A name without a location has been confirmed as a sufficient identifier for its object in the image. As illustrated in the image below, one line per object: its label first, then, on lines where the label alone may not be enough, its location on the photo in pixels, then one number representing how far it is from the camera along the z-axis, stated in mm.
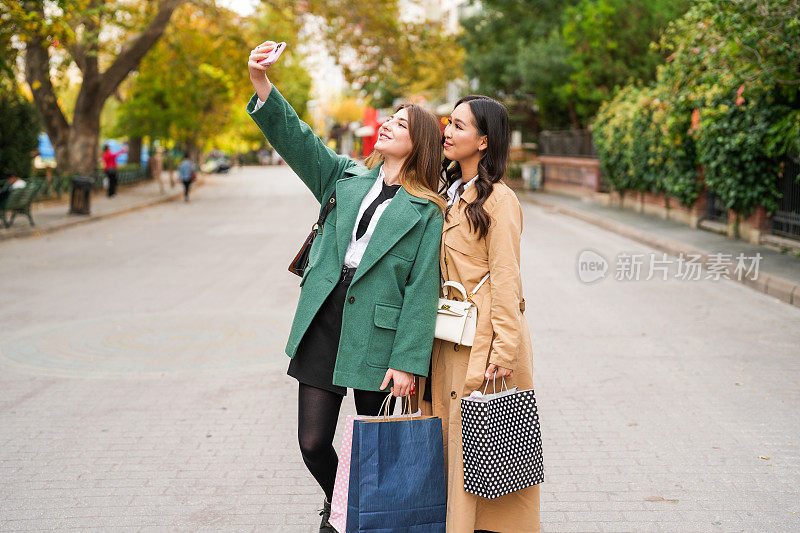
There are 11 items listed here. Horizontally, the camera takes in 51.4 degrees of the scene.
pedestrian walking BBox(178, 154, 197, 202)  30516
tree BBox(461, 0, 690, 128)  24578
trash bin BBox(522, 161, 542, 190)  32969
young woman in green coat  3070
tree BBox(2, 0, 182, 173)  25156
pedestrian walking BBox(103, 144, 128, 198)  30469
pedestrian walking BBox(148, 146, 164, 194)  37031
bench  17750
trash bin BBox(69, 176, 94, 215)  21938
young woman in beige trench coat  2996
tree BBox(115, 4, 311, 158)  28750
